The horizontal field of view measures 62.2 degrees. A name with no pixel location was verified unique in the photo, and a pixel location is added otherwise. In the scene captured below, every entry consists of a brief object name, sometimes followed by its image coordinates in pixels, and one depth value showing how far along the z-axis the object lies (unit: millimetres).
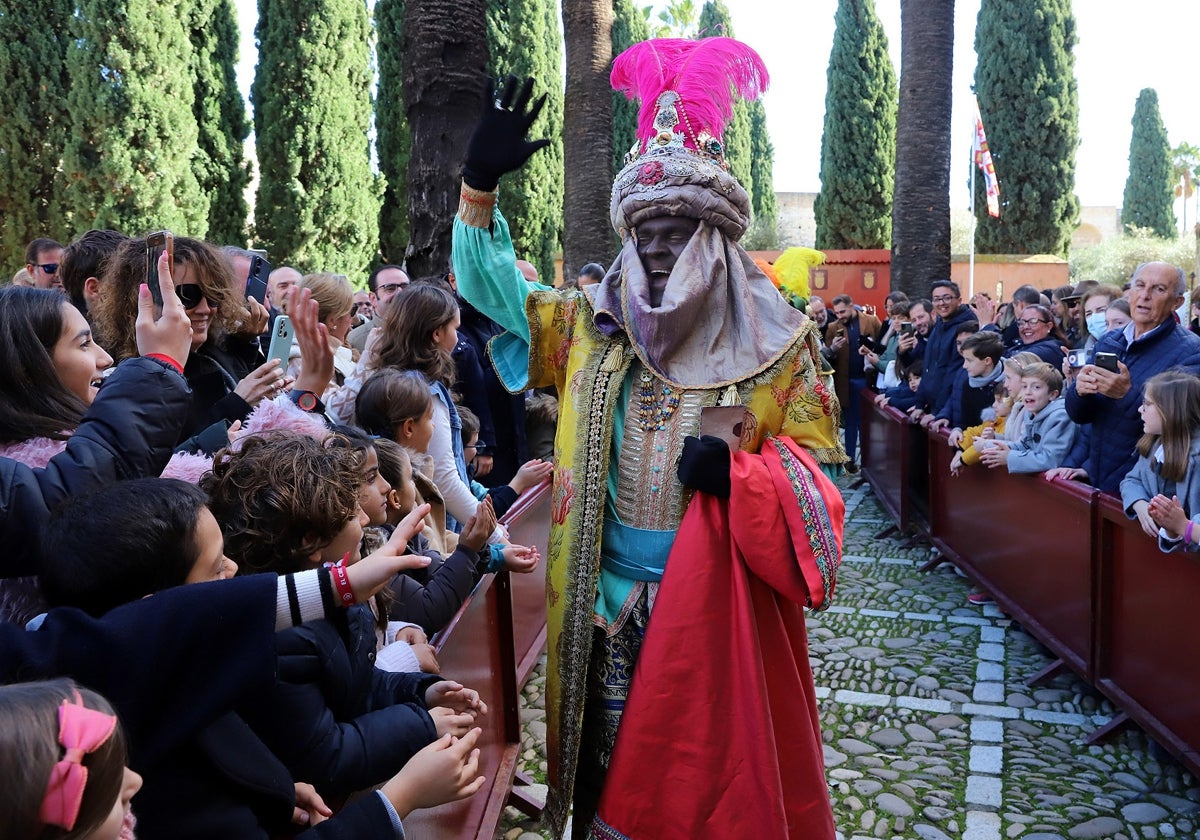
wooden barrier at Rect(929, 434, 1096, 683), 5020
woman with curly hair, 2916
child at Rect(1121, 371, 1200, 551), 4289
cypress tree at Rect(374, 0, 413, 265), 20719
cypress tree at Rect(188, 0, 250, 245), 17562
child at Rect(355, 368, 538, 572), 3697
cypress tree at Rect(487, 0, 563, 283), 21938
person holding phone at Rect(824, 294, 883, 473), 11570
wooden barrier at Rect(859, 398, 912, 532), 8547
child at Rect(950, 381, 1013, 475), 6684
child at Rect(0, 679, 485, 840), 1141
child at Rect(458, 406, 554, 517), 4249
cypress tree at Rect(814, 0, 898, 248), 28094
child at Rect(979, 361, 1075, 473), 5613
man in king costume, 2629
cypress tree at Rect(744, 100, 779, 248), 39781
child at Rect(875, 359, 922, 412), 9109
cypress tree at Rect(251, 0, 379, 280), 19031
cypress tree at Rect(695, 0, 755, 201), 31559
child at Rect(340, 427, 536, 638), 3066
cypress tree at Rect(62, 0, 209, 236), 15945
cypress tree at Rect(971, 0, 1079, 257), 26281
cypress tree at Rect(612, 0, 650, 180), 27062
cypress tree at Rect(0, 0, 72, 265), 15812
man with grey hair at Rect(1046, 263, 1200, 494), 5145
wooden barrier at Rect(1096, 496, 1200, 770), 3996
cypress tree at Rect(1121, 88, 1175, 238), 41469
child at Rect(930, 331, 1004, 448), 7488
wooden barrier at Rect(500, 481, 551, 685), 4543
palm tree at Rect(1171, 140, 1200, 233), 48656
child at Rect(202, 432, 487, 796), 1890
